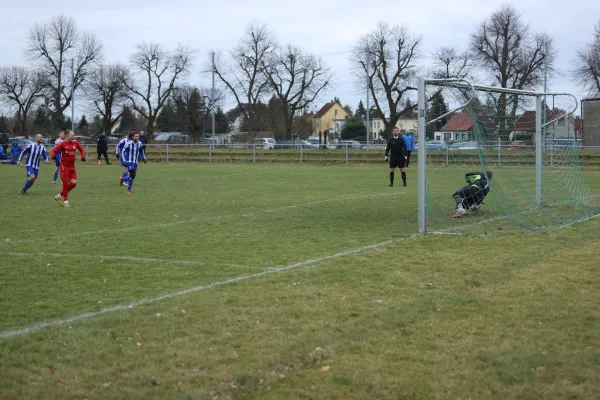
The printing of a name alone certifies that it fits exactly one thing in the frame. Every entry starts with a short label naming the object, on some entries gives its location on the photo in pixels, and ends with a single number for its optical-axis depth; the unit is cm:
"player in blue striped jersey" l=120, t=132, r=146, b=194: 2148
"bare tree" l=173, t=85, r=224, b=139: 7494
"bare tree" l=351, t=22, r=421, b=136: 5888
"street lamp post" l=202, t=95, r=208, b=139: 7374
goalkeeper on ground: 1435
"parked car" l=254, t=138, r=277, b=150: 6169
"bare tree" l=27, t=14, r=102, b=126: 6981
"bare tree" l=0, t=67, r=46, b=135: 7394
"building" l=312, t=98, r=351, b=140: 12310
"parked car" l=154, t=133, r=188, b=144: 6897
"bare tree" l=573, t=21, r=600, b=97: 5100
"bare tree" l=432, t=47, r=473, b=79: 5490
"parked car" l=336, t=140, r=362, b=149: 4330
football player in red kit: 1758
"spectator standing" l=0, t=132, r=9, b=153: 5346
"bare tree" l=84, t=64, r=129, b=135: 7175
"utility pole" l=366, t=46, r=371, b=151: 5775
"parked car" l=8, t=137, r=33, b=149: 4877
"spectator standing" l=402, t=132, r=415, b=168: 2625
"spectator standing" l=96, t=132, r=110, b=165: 4119
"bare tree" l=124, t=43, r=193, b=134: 7150
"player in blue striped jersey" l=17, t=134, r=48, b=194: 2144
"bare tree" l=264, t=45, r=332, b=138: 6575
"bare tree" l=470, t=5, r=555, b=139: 5403
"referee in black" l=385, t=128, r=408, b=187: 2277
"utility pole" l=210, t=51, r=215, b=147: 5966
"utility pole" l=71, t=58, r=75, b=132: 6556
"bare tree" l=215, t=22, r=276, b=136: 6612
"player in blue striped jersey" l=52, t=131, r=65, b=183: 1940
